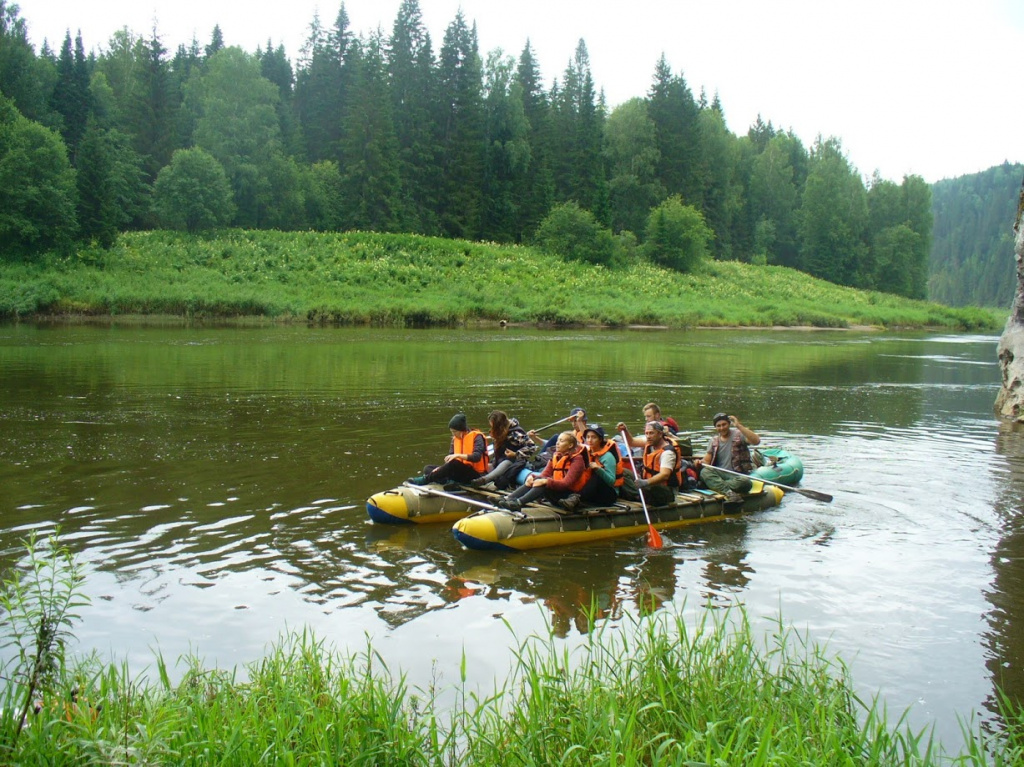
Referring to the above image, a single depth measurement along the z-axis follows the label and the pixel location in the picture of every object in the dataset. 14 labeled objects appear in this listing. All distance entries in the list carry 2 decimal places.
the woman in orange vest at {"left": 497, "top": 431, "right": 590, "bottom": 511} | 10.12
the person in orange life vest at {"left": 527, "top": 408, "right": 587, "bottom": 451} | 12.06
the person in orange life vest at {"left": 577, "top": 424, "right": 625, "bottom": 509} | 10.37
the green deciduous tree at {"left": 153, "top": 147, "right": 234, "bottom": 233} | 53.00
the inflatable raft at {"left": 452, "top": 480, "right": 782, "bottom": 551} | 9.23
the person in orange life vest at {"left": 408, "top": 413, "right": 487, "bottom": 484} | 11.11
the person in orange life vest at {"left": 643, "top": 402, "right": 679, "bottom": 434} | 12.38
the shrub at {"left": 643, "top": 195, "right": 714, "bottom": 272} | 66.75
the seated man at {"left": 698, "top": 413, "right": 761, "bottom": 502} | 12.61
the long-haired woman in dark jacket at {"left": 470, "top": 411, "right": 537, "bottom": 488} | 11.41
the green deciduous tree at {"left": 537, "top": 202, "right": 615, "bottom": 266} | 62.50
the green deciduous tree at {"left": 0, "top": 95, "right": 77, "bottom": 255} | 44.53
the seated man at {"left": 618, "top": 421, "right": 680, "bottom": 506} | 10.92
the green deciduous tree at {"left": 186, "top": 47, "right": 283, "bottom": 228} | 59.50
